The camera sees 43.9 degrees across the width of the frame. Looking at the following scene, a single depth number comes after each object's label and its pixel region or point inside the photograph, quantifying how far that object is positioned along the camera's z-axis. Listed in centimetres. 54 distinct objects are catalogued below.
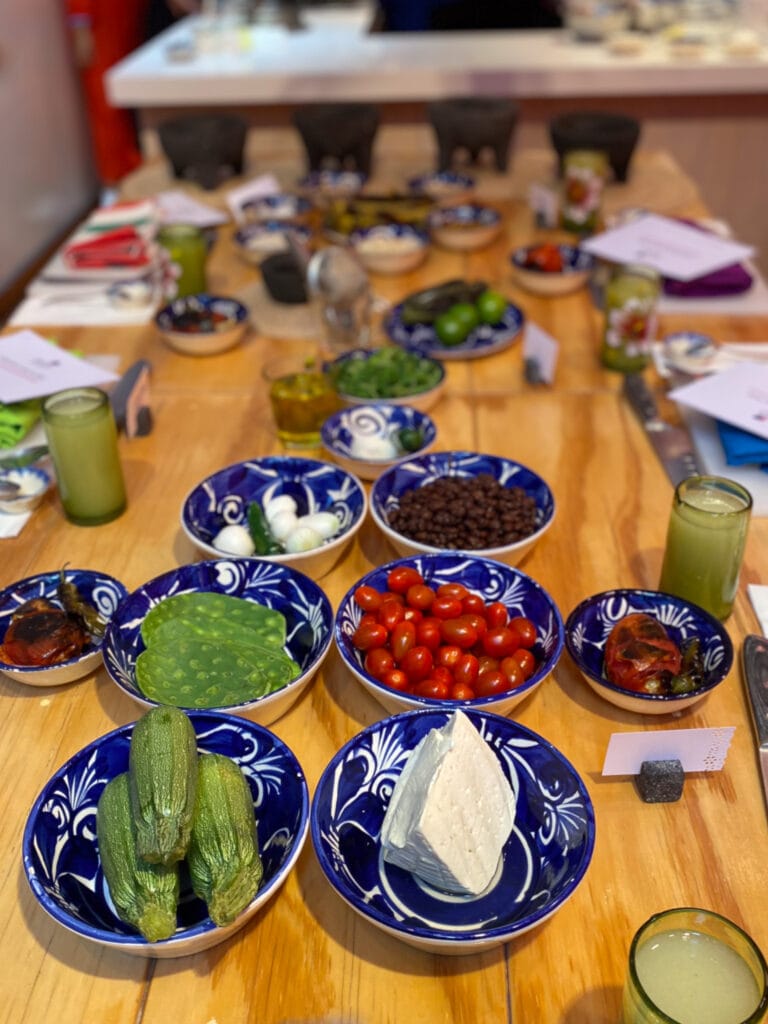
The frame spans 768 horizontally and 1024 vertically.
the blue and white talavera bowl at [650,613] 115
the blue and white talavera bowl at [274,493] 147
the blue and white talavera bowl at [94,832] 88
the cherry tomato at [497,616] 122
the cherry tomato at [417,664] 114
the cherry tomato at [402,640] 116
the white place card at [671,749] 105
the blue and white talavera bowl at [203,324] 210
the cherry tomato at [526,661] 115
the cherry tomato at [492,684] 112
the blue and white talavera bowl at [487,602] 111
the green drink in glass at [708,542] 126
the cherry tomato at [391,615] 119
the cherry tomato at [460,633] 117
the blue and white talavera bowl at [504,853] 89
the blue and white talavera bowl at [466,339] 208
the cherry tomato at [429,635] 117
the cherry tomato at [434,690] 111
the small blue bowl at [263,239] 258
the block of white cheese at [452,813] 90
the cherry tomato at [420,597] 124
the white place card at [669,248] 224
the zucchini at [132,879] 86
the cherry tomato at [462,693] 111
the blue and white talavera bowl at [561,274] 236
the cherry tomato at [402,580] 127
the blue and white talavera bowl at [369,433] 163
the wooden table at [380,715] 89
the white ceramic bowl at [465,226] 265
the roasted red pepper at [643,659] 116
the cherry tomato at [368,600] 123
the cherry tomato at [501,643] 117
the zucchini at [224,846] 87
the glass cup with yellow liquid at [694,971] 77
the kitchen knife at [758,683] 114
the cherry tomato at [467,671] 114
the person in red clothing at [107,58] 502
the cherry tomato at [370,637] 117
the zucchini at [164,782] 88
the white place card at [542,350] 191
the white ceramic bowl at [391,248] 247
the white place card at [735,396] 162
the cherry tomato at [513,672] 113
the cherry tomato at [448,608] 122
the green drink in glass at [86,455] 148
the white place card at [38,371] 172
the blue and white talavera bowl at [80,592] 129
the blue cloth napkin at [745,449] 158
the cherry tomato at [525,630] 119
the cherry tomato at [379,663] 115
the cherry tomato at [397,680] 113
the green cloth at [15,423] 171
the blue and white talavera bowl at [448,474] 145
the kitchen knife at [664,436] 167
